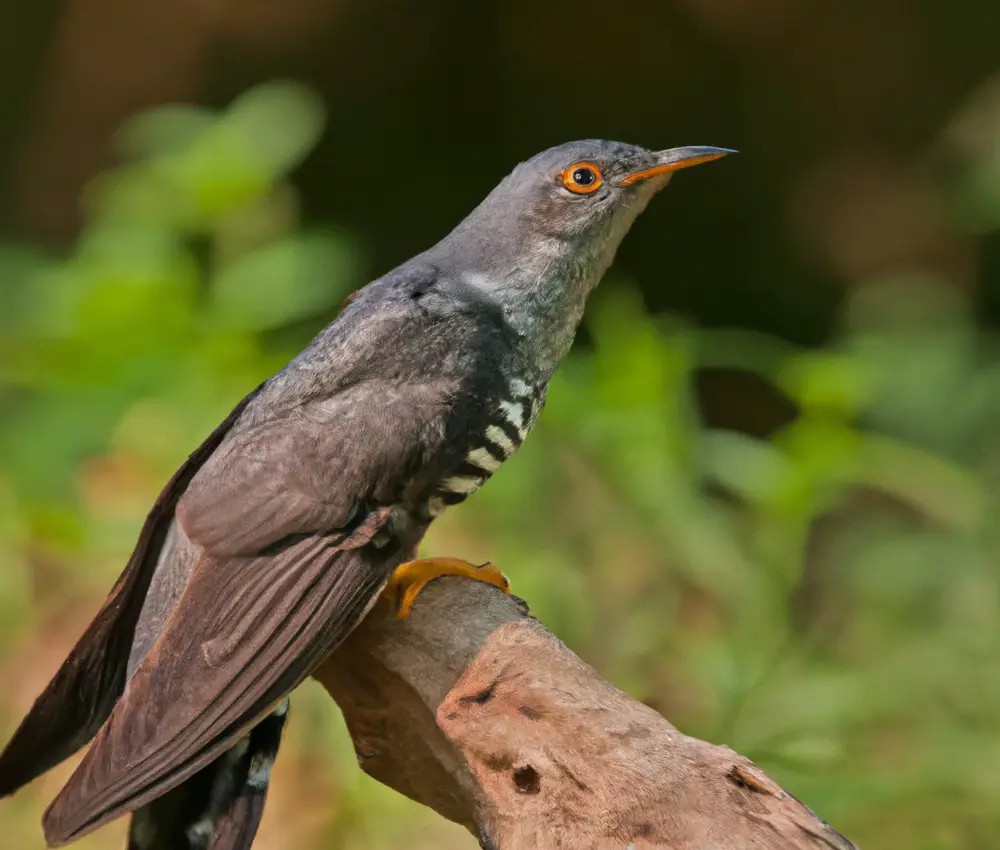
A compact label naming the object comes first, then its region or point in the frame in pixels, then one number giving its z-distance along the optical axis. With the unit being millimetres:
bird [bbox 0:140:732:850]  4239
